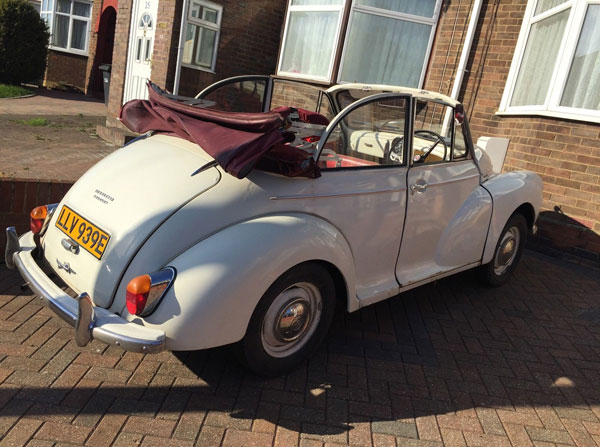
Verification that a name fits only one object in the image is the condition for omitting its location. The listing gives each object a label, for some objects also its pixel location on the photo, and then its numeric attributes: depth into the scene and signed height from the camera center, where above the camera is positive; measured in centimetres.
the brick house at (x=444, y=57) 621 +70
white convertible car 247 -79
